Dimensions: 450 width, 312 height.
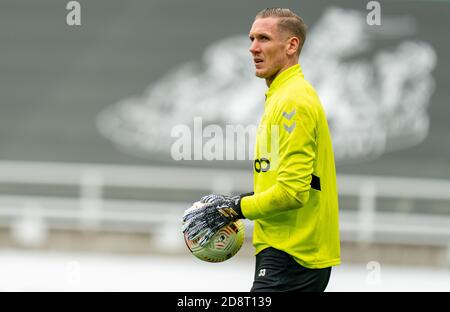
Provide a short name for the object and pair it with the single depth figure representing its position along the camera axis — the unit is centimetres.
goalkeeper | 1058
